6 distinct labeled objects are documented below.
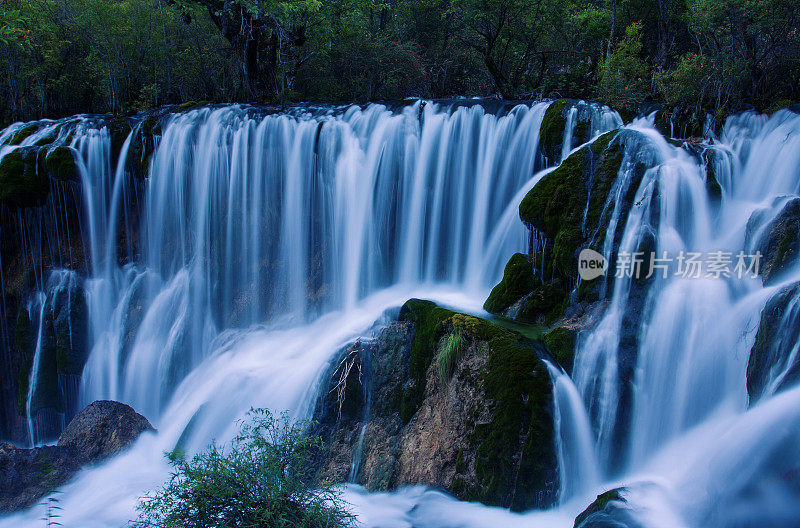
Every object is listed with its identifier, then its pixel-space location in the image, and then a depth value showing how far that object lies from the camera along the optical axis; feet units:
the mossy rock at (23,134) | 38.22
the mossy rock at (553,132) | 30.35
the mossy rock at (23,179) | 34.71
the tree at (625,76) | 39.35
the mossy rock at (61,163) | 35.35
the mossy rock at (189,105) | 40.50
